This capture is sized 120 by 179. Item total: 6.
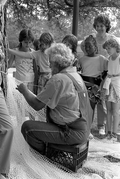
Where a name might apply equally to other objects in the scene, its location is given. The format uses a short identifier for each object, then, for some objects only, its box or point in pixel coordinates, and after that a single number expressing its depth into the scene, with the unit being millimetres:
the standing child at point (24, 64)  4289
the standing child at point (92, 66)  4211
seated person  2889
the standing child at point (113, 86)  4082
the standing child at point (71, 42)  3814
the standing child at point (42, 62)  4262
